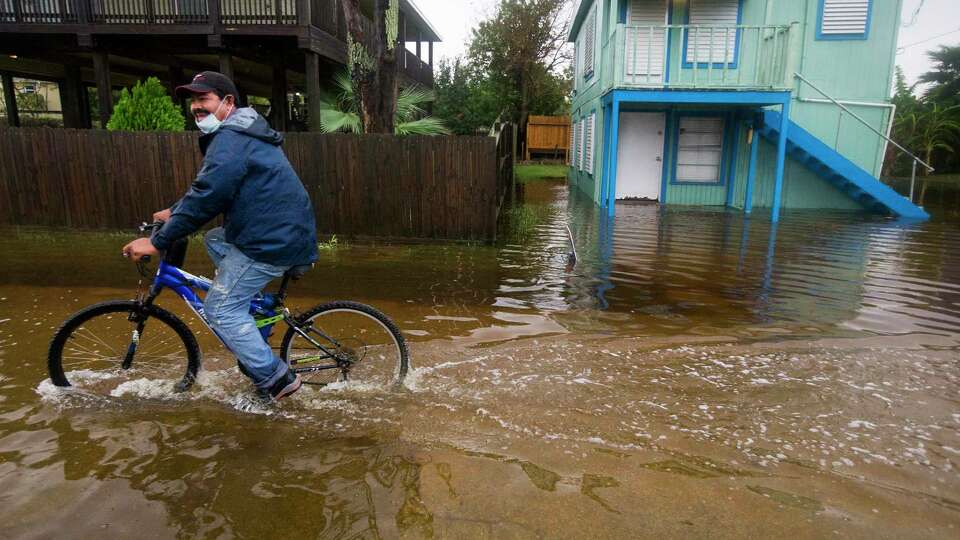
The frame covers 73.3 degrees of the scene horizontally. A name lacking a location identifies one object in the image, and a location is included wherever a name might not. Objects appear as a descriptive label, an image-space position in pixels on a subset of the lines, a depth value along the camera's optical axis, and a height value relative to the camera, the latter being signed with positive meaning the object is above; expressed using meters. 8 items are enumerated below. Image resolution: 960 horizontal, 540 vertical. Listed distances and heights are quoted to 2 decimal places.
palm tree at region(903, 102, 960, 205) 27.36 +1.11
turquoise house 12.80 +1.03
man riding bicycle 3.32 -0.36
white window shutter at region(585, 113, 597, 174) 17.37 +0.41
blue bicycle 3.82 -1.21
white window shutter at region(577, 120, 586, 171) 20.44 +0.30
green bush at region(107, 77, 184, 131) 10.13 +0.53
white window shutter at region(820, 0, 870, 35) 14.01 +2.93
